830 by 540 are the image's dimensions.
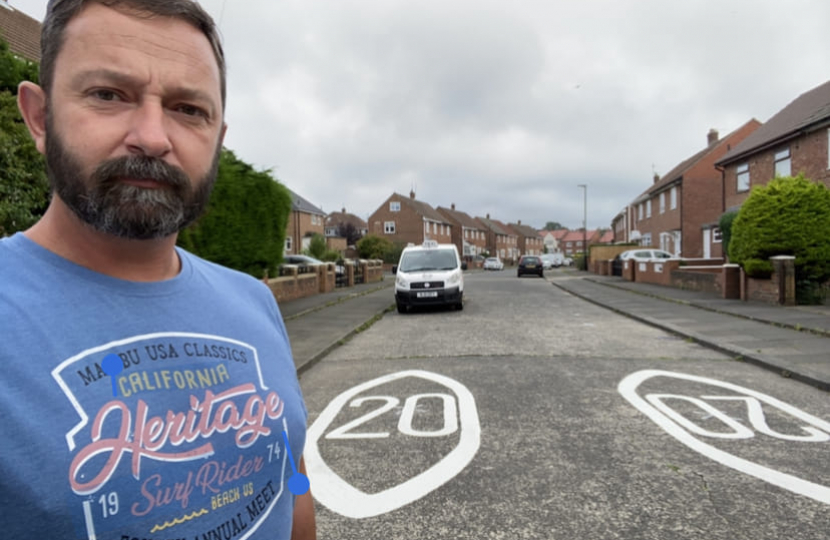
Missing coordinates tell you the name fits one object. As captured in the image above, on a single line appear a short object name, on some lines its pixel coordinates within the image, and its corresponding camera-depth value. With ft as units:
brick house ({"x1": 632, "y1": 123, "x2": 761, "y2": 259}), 110.52
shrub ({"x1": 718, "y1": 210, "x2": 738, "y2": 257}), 64.03
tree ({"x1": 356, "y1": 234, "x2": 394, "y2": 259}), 168.35
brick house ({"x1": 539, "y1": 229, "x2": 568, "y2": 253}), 457.19
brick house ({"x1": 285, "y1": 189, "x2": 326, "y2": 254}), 160.35
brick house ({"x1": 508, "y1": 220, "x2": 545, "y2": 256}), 363.35
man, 3.03
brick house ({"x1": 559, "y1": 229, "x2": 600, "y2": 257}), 467.11
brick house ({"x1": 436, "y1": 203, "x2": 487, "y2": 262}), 255.29
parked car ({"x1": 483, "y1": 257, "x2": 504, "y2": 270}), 199.11
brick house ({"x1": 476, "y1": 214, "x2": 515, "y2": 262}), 302.00
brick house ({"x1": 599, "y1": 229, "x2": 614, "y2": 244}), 414.04
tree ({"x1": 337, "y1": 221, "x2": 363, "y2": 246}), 226.58
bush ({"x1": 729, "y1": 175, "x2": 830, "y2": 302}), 43.80
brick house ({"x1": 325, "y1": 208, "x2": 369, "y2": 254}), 240.67
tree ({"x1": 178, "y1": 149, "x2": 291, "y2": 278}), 34.58
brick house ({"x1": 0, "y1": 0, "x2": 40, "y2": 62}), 47.88
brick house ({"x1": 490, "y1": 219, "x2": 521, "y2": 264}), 336.49
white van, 47.65
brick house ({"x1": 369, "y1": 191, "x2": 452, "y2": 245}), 218.20
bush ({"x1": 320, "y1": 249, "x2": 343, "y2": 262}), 107.14
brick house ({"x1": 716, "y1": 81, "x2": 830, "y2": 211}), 66.49
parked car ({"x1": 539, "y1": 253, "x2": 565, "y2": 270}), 227.79
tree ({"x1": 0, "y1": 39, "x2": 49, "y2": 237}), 22.35
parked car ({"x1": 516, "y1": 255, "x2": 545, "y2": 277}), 123.75
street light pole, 169.45
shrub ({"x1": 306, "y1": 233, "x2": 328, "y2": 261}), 113.39
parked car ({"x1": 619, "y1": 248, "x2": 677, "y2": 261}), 100.86
